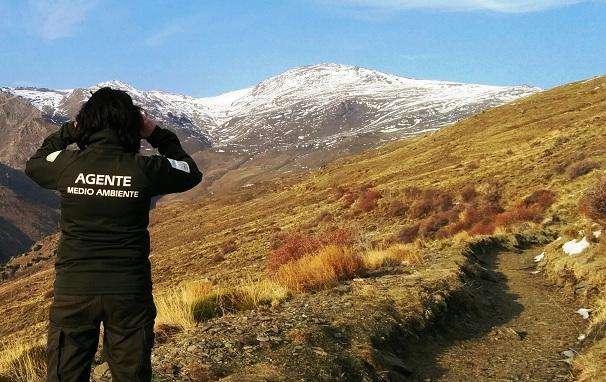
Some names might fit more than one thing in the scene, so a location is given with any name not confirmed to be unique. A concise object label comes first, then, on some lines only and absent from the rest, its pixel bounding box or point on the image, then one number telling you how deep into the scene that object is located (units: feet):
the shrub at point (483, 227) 83.05
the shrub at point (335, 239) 44.88
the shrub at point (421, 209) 116.47
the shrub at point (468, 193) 117.39
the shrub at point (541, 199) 92.11
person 12.15
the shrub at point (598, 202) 46.88
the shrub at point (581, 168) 100.82
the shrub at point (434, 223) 98.53
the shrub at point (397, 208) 122.93
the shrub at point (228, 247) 124.02
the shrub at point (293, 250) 43.65
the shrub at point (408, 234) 99.31
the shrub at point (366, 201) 133.39
